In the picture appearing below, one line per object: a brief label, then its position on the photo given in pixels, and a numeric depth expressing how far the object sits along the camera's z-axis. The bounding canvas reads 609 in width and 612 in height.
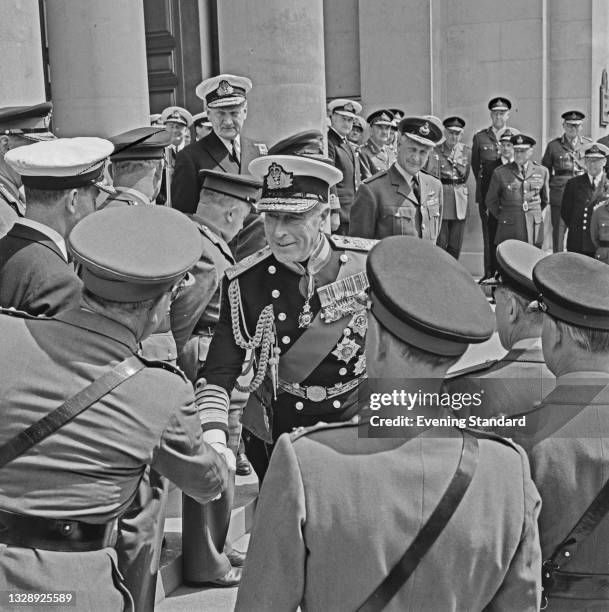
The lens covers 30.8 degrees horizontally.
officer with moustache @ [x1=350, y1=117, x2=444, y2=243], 7.83
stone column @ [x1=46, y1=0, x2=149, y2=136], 7.78
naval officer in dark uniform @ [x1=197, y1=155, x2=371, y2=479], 3.88
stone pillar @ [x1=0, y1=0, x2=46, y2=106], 5.93
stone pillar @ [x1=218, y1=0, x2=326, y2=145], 7.97
